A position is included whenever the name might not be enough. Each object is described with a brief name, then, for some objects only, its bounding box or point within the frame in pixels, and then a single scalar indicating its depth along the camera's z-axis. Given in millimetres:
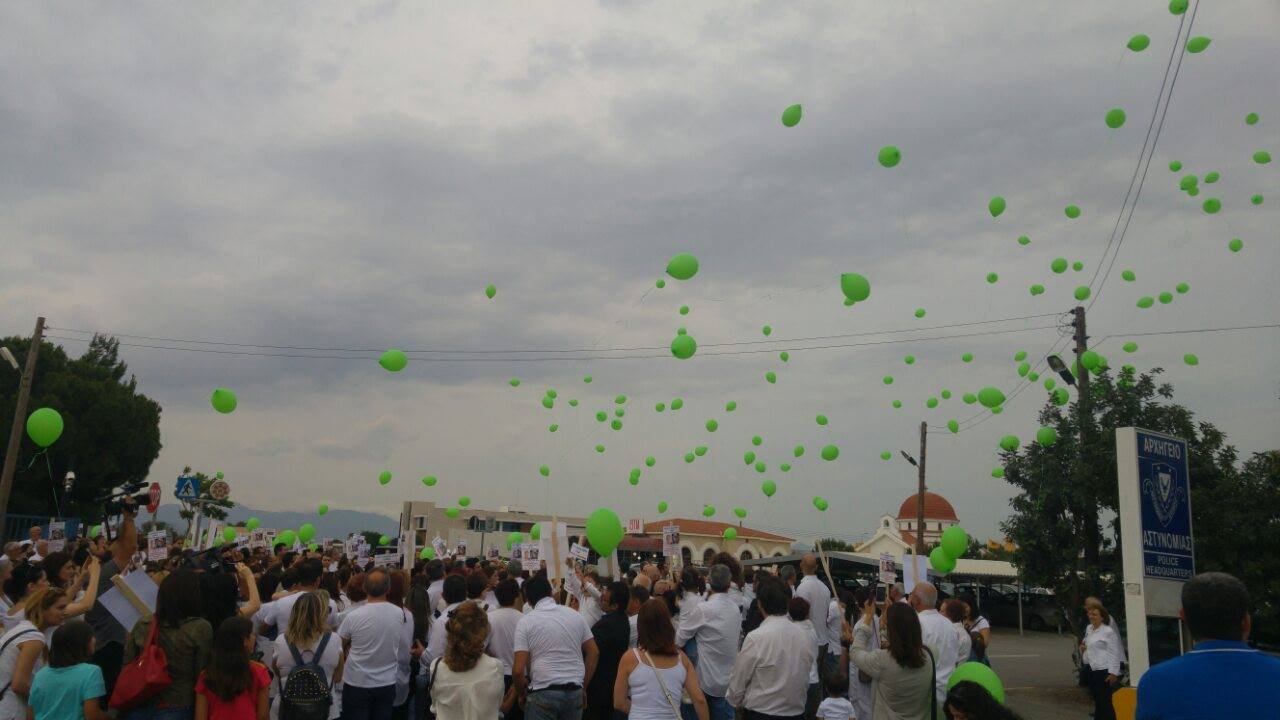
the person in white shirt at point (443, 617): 6906
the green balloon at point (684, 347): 12164
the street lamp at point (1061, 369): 15992
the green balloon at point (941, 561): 11424
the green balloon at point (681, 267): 11195
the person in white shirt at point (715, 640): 7113
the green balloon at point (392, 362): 12797
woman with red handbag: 4570
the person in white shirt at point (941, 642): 6992
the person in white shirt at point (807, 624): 6867
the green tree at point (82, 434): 34188
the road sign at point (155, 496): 18344
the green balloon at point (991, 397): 14070
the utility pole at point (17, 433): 19281
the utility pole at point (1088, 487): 14133
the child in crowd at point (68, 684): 4465
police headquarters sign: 7617
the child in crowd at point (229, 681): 4500
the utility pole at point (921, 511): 29547
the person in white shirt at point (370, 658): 6266
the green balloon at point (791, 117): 10570
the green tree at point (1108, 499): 13008
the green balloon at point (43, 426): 10938
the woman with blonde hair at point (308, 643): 5637
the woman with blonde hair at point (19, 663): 4715
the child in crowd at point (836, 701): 7020
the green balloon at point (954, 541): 11180
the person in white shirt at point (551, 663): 6000
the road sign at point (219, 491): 21031
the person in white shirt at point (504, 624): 6809
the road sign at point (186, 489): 18753
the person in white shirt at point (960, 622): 7633
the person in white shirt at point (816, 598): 9344
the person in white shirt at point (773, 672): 5727
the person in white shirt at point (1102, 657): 9555
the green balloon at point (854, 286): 10672
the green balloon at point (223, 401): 11648
